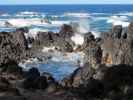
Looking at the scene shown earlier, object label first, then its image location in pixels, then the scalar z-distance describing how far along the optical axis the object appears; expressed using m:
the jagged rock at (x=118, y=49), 20.53
